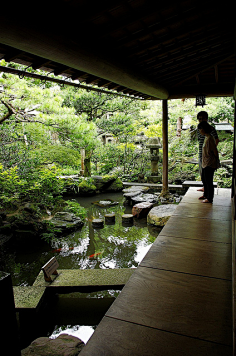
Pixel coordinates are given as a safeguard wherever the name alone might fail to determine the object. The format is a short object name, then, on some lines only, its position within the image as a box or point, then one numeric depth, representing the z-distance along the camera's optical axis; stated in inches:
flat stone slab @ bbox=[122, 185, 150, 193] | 344.8
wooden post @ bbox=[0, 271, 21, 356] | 30.7
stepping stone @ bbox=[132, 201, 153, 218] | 253.8
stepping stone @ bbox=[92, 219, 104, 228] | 226.8
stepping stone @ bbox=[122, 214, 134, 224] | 238.7
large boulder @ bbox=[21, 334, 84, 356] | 76.1
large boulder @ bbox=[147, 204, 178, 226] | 217.6
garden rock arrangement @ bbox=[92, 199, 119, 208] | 306.1
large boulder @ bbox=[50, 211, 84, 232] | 213.2
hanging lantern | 237.3
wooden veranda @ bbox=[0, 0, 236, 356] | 57.2
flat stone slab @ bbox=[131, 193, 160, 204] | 298.7
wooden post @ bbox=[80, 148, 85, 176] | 413.8
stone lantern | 390.2
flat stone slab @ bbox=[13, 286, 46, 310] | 104.1
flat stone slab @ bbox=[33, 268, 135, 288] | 119.6
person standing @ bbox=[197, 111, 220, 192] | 157.1
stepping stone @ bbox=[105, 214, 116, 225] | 242.2
